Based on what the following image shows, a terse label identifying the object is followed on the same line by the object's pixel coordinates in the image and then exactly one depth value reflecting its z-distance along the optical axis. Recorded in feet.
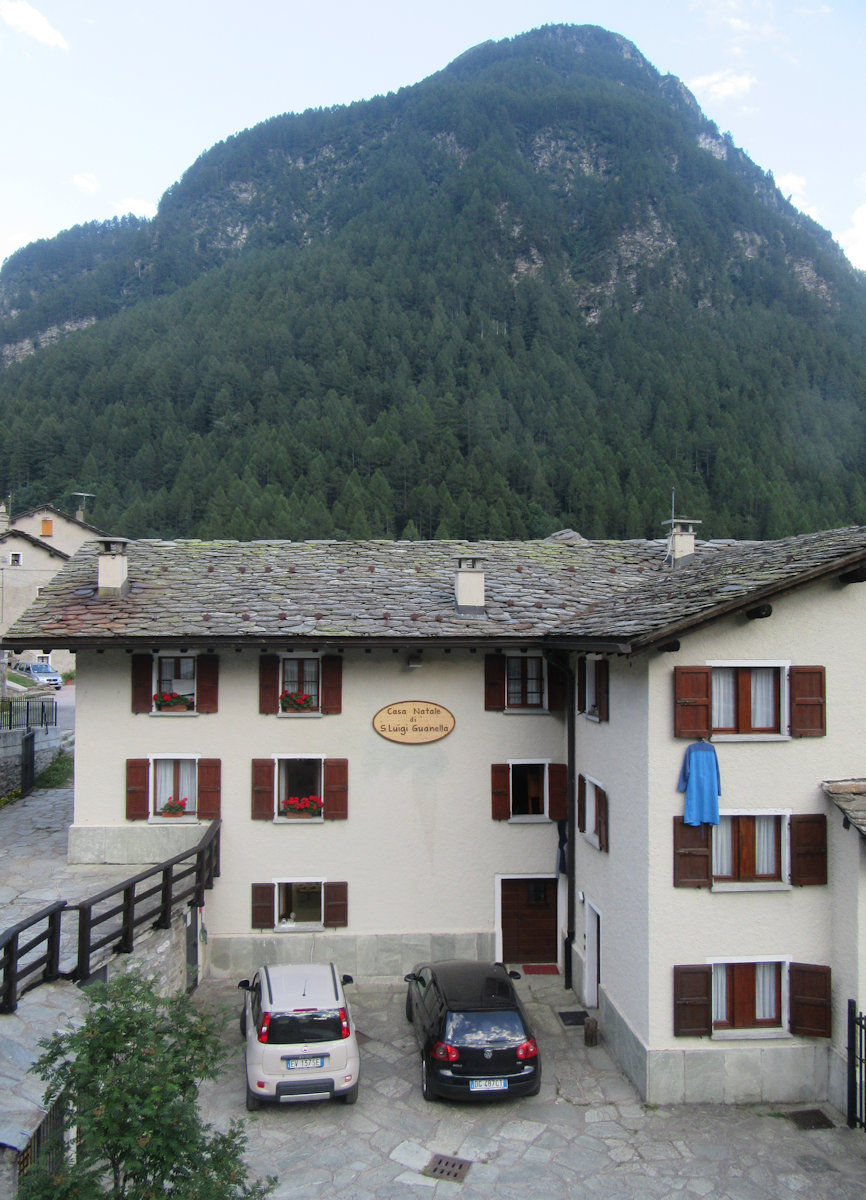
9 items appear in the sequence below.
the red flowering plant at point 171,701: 54.44
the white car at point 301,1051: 36.94
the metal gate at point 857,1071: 37.27
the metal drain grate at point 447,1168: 33.76
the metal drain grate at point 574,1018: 48.08
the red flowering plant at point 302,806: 53.88
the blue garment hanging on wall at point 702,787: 39.78
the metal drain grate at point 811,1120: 37.55
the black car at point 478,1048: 37.93
